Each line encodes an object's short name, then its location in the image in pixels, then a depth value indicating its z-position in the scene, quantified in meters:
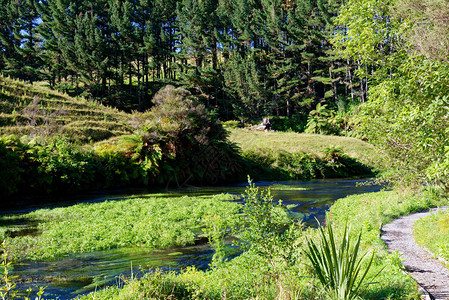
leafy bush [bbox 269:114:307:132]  54.78
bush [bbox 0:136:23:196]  16.47
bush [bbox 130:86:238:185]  23.75
